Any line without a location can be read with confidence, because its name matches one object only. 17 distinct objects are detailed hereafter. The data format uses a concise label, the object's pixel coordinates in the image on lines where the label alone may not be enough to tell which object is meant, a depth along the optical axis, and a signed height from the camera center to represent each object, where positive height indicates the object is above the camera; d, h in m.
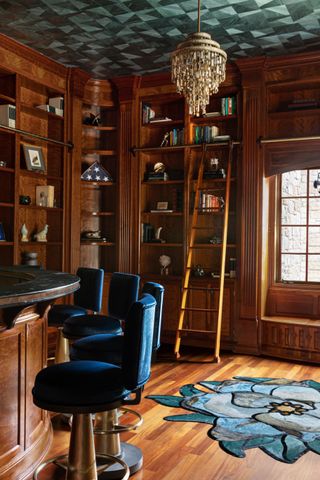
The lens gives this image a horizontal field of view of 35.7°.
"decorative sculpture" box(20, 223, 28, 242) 5.66 -0.02
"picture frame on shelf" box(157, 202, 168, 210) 6.47 +0.36
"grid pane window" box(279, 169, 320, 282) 5.91 +0.08
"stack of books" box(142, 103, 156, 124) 6.46 +1.55
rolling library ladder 5.59 -0.39
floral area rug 3.30 -1.40
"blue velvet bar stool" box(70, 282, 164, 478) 3.02 -0.77
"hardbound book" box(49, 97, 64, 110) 6.07 +1.59
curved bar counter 2.49 -0.75
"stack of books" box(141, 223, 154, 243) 6.48 -0.01
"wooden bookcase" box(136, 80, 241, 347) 6.05 +0.41
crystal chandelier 3.55 +1.21
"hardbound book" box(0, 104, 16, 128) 5.30 +1.25
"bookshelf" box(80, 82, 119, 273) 6.54 +0.62
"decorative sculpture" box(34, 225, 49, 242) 5.86 -0.05
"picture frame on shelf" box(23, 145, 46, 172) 5.68 +0.86
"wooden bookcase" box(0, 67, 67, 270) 5.42 +0.68
